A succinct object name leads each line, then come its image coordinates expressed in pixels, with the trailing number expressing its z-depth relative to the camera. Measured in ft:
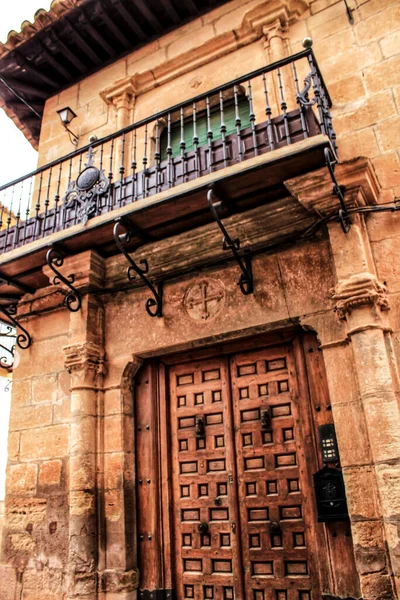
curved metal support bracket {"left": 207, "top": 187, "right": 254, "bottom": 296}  12.01
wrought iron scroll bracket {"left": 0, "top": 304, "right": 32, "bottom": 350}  16.76
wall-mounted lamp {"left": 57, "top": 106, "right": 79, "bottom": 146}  19.69
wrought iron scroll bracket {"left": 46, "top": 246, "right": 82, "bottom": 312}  14.40
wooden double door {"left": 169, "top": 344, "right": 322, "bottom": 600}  11.98
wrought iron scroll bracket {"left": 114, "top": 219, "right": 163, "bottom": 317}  13.28
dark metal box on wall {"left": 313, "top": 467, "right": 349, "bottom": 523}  11.09
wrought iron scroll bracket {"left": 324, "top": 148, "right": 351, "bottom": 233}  11.11
